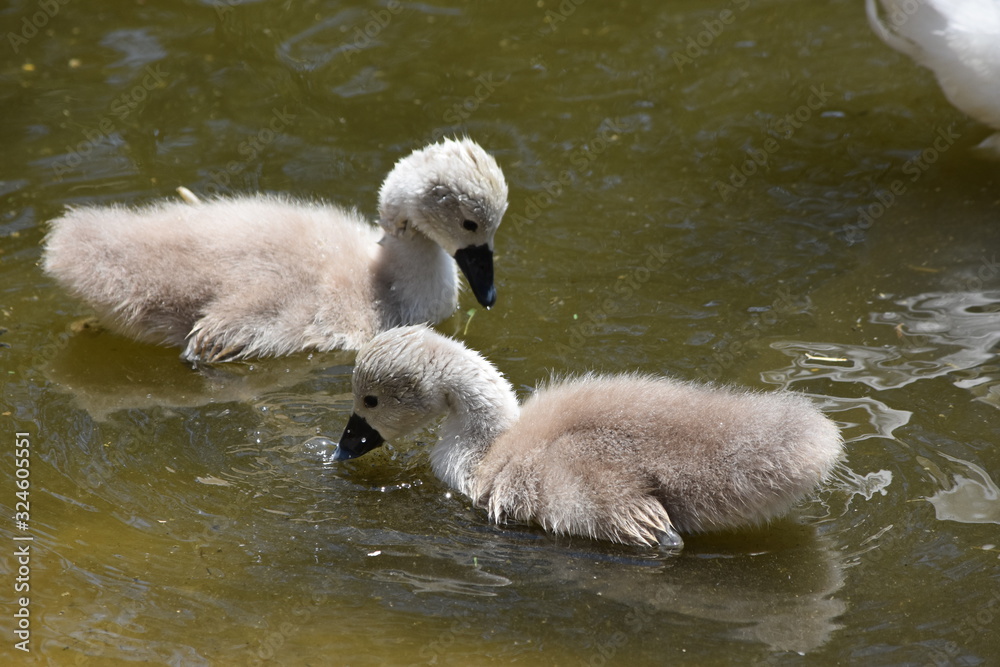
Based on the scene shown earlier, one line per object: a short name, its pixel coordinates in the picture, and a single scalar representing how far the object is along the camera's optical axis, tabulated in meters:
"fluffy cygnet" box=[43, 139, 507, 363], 9.89
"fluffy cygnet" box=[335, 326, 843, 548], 7.48
